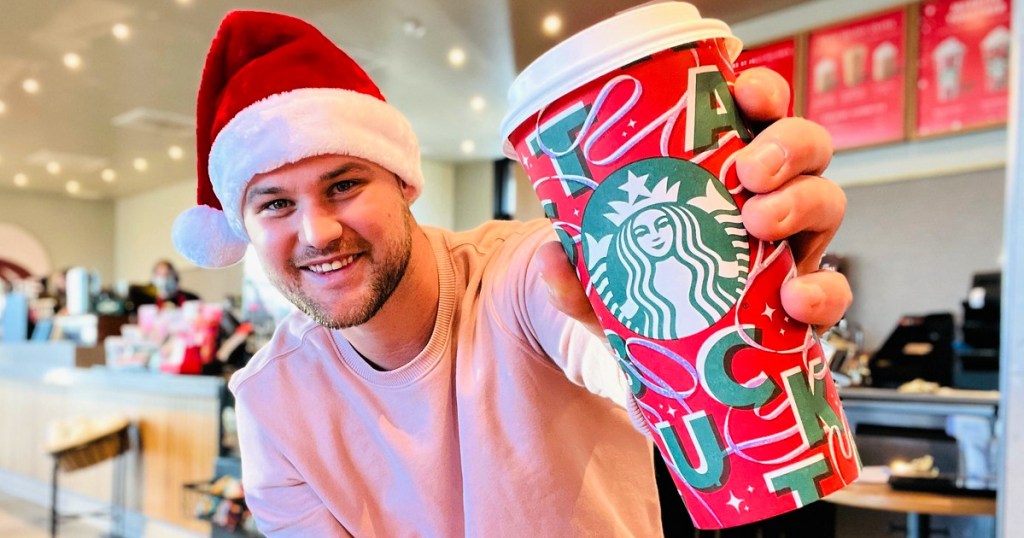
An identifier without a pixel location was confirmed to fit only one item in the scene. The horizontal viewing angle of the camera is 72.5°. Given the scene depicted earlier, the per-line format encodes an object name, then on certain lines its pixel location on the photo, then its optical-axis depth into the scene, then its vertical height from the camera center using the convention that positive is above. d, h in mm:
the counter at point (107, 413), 3494 -954
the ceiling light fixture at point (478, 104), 5871 +1385
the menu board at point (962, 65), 3021 +942
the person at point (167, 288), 4896 -211
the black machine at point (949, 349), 2410 -267
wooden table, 1623 -545
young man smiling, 760 -94
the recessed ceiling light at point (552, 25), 4262 +1515
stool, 3354 -957
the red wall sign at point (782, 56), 3750 +1183
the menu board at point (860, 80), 3346 +962
